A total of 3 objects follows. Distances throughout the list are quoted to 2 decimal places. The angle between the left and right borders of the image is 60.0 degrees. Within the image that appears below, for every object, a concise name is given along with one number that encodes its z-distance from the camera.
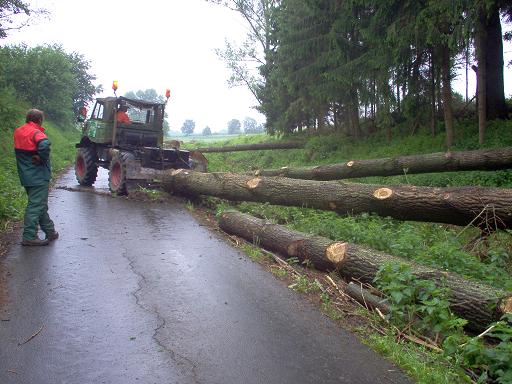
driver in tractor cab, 13.41
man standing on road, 6.46
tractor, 12.52
